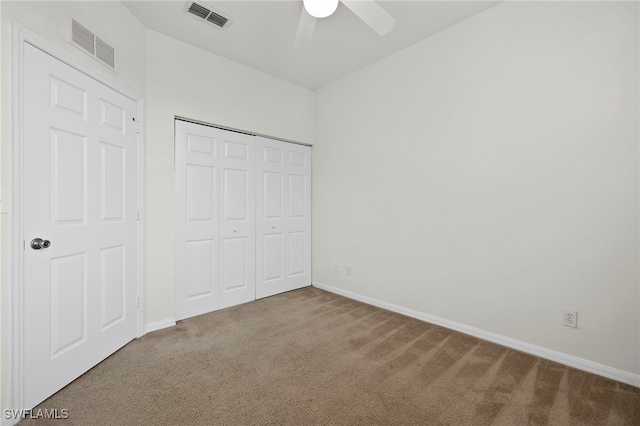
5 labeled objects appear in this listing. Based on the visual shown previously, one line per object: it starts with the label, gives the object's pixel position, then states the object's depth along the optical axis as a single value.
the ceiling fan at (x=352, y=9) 1.78
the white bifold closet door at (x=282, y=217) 3.66
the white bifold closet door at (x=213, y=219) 2.98
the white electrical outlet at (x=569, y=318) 2.10
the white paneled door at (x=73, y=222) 1.65
